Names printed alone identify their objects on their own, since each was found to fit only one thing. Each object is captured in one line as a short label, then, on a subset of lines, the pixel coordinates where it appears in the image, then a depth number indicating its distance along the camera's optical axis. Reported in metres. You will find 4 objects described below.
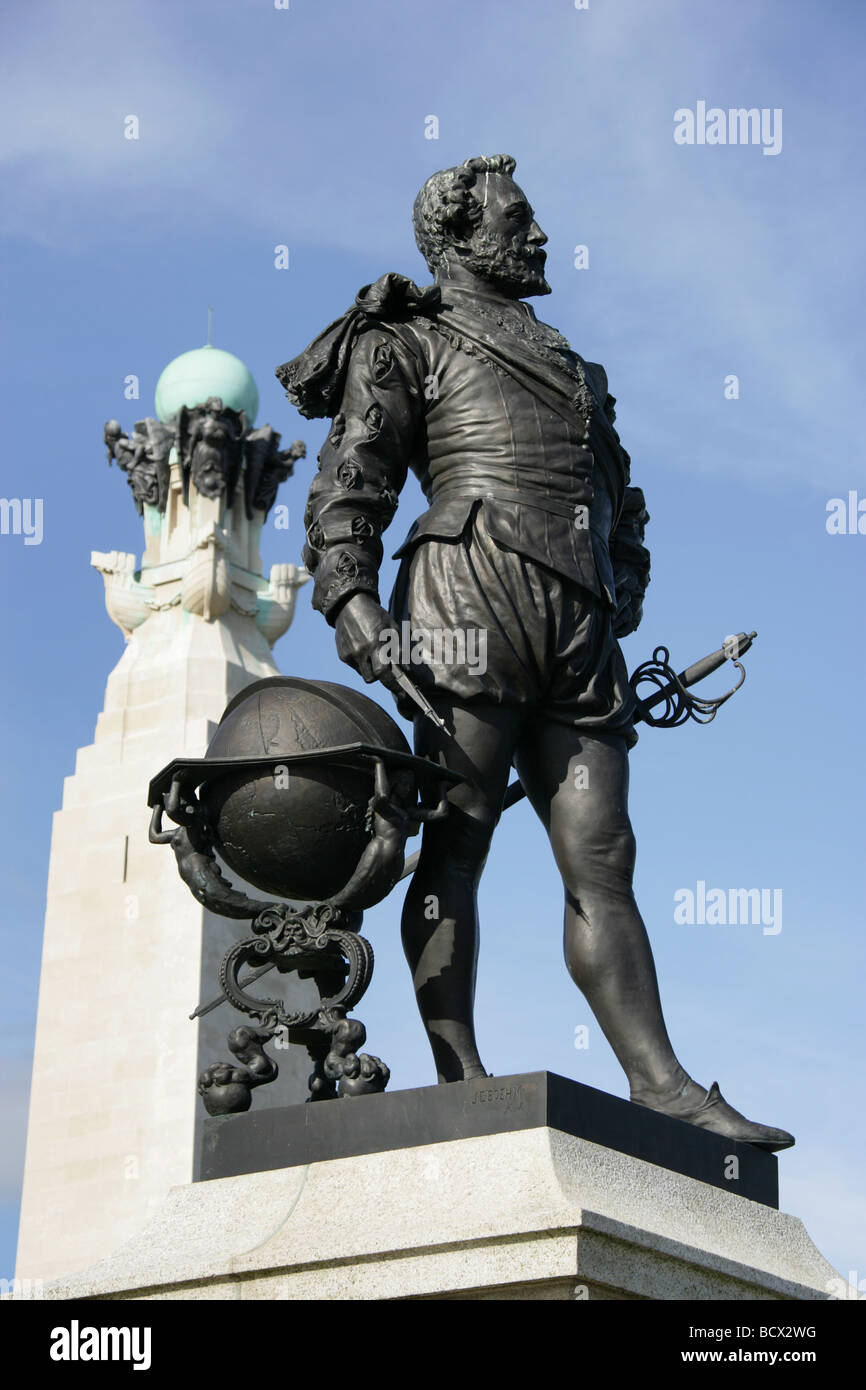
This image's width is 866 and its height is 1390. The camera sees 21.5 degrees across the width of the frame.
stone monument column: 34.47
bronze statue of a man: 8.23
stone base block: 6.80
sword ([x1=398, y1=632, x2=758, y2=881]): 9.20
